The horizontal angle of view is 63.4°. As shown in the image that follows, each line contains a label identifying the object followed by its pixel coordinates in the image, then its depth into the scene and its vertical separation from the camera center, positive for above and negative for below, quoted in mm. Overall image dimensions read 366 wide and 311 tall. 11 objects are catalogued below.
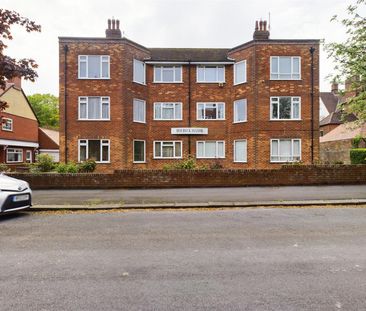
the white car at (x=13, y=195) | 7746 -1018
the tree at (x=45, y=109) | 62781 +10443
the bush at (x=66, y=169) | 15203 -598
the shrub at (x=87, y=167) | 16359 -530
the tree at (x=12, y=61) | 8633 +2877
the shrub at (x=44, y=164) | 15906 -358
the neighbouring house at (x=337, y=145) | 28125 +1382
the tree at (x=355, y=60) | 12906 +4361
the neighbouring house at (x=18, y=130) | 30516 +3039
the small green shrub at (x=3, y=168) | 17938 -661
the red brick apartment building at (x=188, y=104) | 20109 +3839
